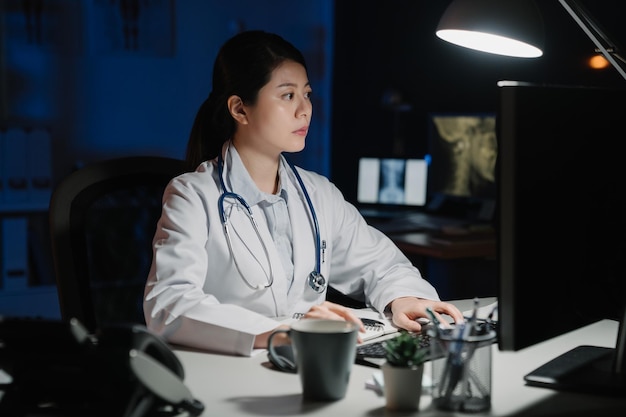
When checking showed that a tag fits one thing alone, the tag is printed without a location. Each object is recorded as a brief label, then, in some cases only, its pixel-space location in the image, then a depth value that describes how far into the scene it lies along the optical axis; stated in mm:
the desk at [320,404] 1138
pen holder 1134
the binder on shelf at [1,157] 3891
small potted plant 1130
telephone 1017
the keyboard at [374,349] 1369
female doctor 1688
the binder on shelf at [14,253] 3988
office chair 1751
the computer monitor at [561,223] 1059
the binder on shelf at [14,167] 3912
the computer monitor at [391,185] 4035
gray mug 1143
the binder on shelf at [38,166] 3994
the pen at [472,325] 1146
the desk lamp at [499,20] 1669
